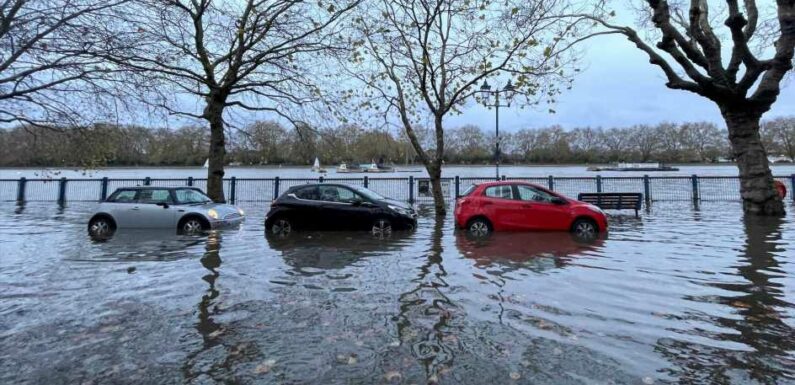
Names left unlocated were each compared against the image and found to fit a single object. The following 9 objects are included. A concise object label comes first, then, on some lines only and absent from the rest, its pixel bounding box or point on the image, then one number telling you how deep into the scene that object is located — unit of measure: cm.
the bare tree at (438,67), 1491
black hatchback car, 1180
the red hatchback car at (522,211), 1127
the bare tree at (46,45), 680
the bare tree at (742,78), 1327
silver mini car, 1234
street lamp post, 1598
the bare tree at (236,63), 1617
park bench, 1602
